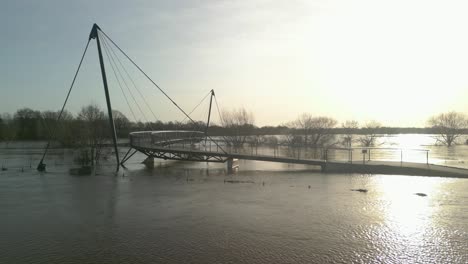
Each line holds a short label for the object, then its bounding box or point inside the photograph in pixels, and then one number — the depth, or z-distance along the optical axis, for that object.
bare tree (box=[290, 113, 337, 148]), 53.41
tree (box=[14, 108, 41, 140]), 73.59
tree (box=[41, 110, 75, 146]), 40.76
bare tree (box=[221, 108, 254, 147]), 57.35
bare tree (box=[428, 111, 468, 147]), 69.03
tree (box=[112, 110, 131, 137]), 79.15
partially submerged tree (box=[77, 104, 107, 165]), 30.34
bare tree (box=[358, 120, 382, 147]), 64.21
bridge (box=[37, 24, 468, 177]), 20.94
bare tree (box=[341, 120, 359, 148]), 68.81
